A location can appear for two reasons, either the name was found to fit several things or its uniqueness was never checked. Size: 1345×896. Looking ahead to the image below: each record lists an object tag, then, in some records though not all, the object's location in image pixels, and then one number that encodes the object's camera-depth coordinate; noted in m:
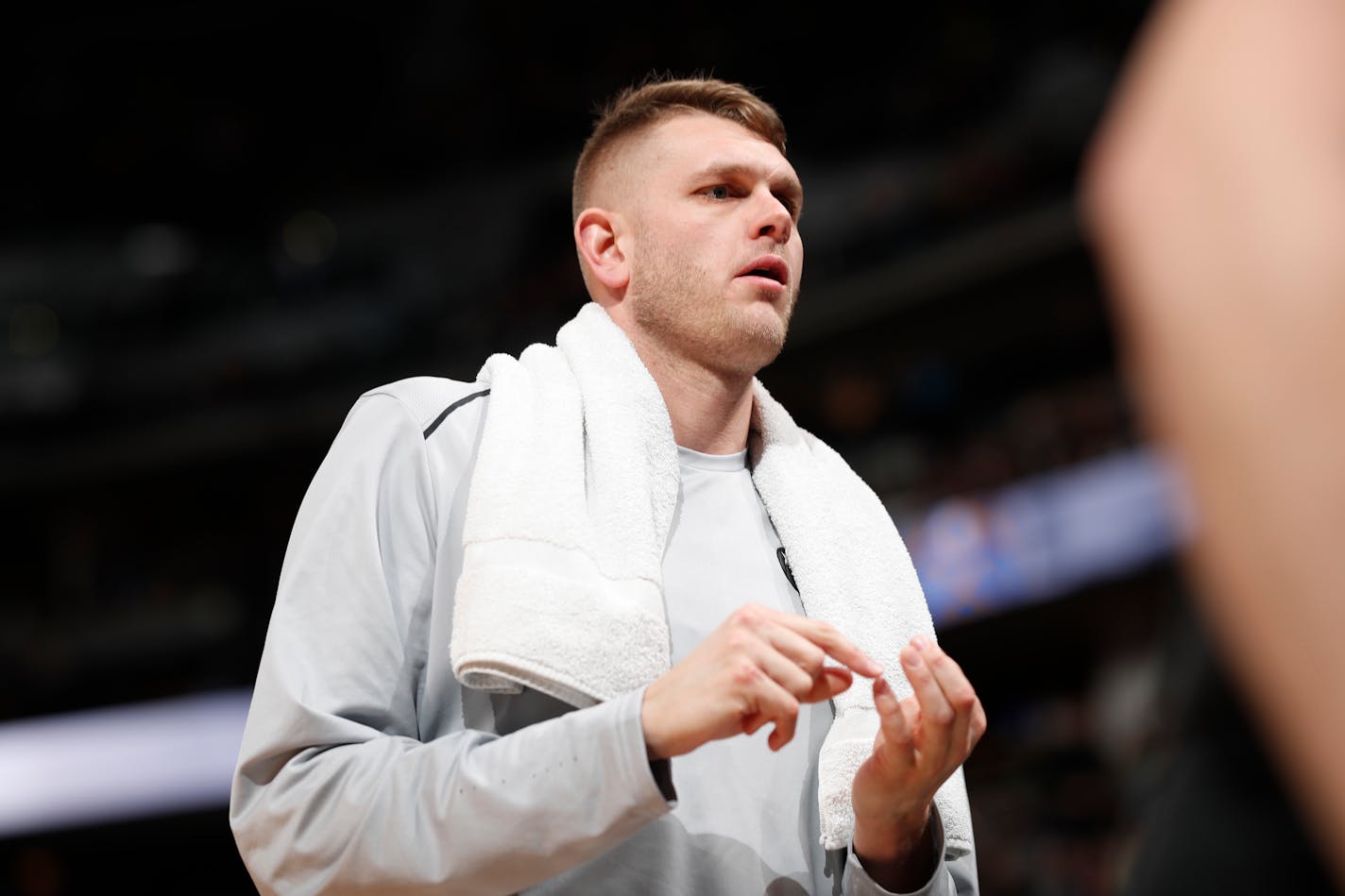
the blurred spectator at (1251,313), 0.91
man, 1.80
